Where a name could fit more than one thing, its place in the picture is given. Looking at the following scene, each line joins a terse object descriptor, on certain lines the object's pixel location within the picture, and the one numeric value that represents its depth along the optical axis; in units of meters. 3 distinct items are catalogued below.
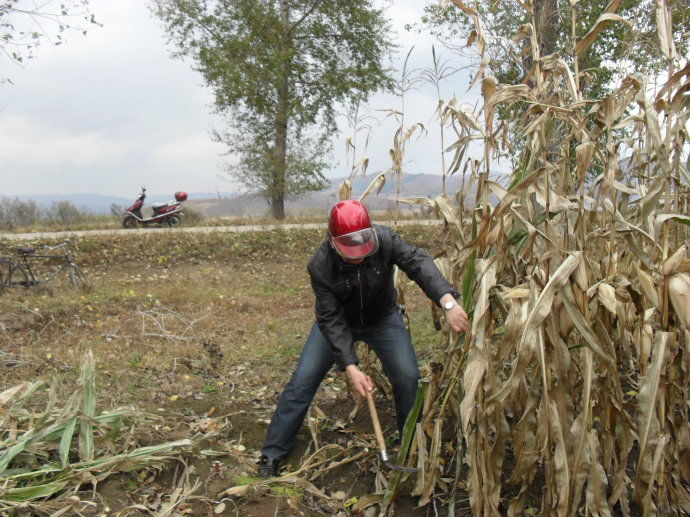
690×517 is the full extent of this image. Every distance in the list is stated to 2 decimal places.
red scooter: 13.62
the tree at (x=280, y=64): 13.84
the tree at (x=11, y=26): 8.29
